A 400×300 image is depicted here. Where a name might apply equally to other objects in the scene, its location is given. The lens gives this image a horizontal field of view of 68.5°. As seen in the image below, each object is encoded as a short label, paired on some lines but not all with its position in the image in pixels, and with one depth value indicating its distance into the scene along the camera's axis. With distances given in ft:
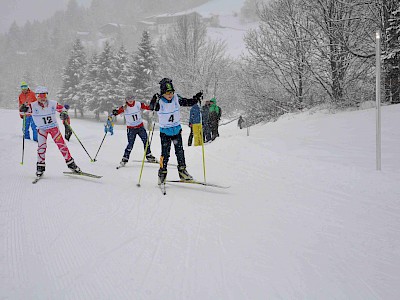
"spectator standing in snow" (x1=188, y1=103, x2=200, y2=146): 40.22
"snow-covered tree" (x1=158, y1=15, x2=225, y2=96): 76.13
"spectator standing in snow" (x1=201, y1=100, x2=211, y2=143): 41.65
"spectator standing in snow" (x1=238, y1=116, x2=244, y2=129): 66.24
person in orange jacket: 34.65
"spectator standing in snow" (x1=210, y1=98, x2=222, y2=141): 41.55
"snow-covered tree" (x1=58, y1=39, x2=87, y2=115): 142.61
